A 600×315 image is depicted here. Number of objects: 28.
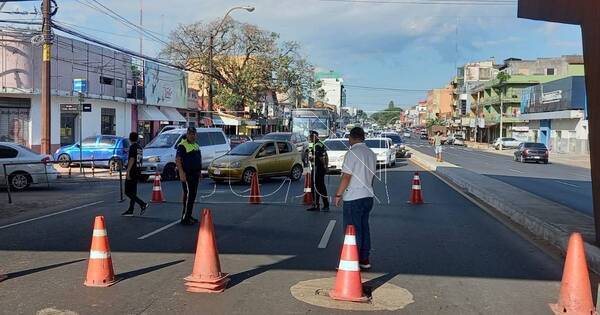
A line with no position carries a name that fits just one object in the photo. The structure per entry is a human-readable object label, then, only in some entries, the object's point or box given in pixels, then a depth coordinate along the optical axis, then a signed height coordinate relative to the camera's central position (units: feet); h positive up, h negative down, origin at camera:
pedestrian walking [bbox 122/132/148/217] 40.14 -2.56
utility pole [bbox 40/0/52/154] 73.56 +7.19
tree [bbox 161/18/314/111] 186.39 +24.54
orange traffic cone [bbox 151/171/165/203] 48.42 -4.52
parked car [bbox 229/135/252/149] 122.28 -0.21
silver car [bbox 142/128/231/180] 69.43 -1.49
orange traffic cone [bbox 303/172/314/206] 47.86 -4.38
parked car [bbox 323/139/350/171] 84.69 -1.74
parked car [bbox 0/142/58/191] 57.47 -3.08
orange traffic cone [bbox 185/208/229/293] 21.04 -4.62
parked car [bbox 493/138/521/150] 241.35 -0.97
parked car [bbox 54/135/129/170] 86.53 -1.86
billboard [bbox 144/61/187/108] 140.26 +13.10
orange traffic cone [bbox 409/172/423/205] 48.55 -4.43
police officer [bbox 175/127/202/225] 36.37 -2.05
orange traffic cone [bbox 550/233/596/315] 18.83 -4.57
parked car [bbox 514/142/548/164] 139.85 -2.84
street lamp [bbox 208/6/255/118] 115.91 +12.10
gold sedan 63.77 -2.66
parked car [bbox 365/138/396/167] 94.48 -1.64
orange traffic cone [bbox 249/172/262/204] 47.91 -4.44
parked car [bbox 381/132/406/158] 125.96 -1.14
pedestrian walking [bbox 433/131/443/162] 116.78 -0.99
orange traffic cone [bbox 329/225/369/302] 20.08 -4.67
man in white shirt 24.16 -2.13
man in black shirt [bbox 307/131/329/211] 43.96 -2.33
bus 141.49 +4.21
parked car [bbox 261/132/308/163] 110.32 +0.25
